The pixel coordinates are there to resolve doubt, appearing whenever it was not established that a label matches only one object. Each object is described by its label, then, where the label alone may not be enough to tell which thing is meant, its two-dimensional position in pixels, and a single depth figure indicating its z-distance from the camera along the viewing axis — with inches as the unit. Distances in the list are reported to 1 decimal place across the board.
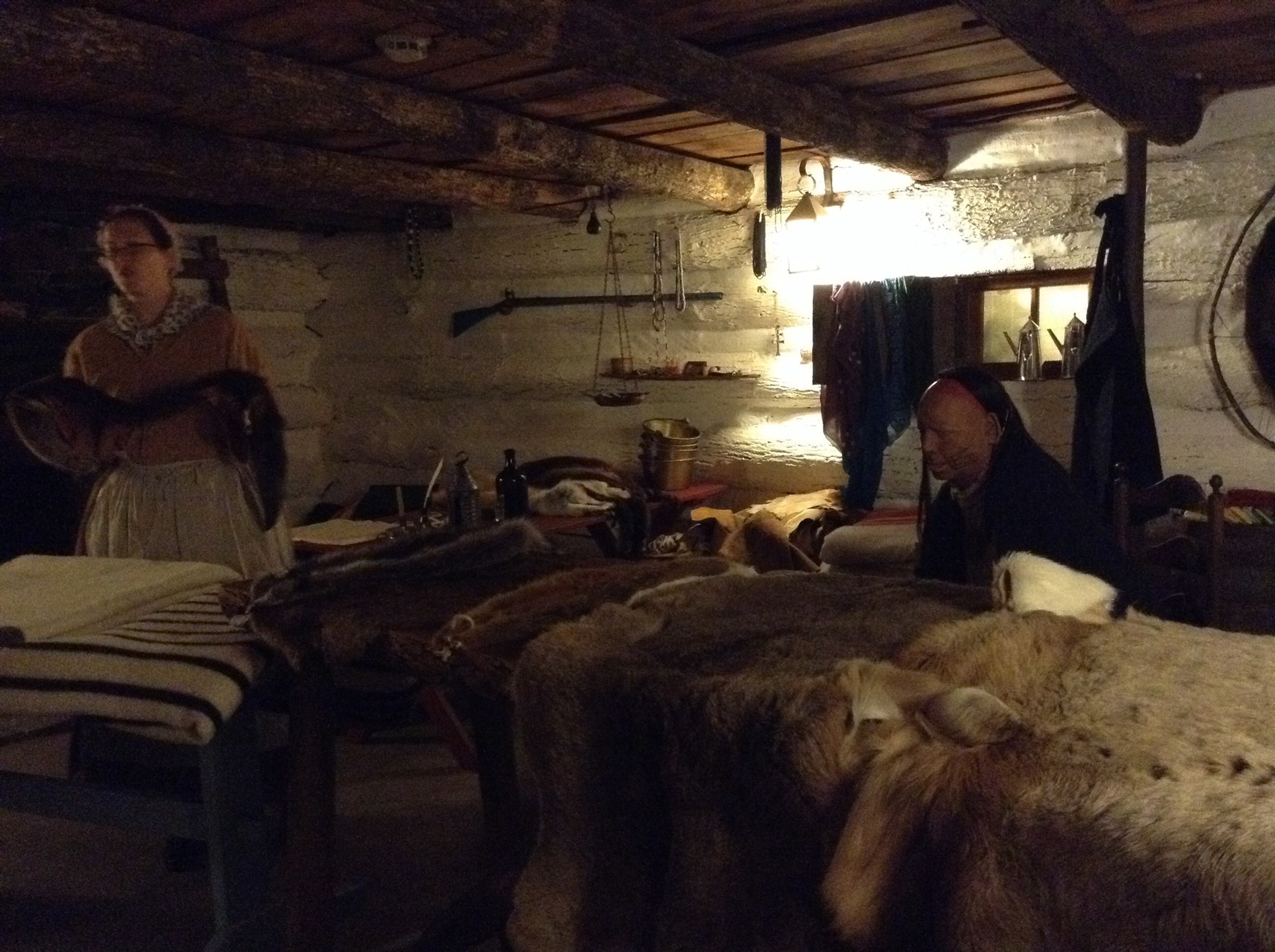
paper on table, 190.9
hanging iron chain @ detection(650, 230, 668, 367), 250.2
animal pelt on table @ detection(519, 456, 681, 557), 210.4
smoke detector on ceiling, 141.2
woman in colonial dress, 136.1
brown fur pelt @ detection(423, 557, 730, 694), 82.0
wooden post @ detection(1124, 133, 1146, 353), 182.1
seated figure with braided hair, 113.3
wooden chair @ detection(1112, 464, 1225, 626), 124.0
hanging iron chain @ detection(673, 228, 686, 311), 246.5
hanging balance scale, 252.7
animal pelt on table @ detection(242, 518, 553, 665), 91.8
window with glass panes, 211.5
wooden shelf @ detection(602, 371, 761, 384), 238.2
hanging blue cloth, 209.9
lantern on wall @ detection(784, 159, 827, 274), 212.1
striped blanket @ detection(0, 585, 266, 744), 88.9
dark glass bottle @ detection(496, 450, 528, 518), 190.4
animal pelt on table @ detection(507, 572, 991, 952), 61.8
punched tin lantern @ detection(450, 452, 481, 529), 179.8
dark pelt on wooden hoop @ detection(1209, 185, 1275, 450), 181.5
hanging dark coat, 180.4
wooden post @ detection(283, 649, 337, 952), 103.3
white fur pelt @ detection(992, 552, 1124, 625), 77.4
